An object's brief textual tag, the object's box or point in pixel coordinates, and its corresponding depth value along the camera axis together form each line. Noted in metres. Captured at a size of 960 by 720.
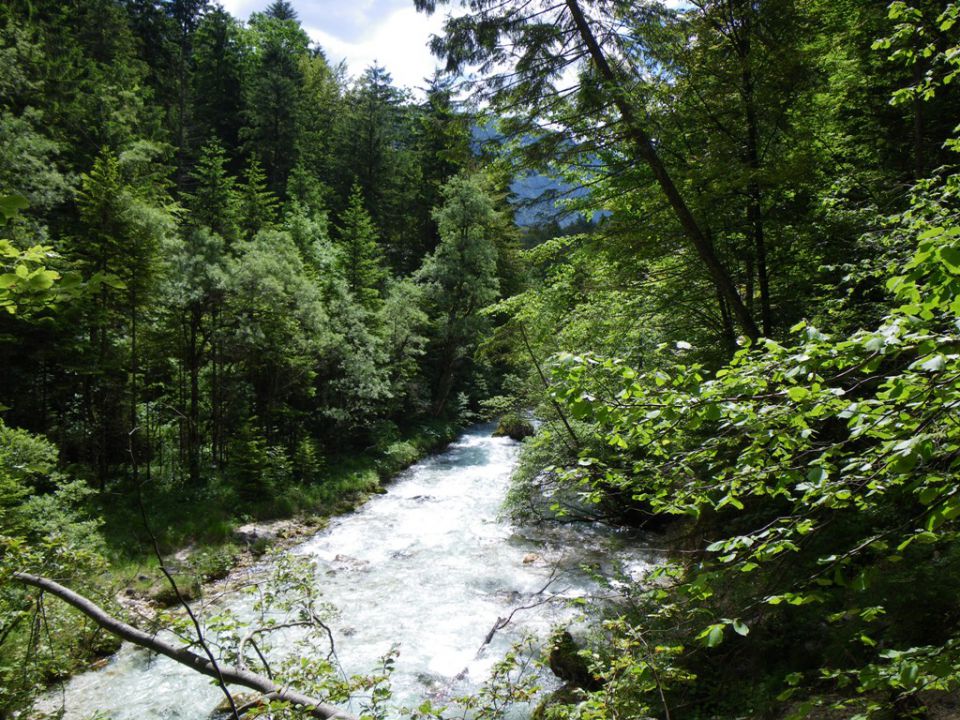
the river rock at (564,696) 6.26
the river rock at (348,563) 11.49
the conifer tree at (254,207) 23.30
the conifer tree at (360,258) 23.19
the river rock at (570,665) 6.60
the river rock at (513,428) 23.53
